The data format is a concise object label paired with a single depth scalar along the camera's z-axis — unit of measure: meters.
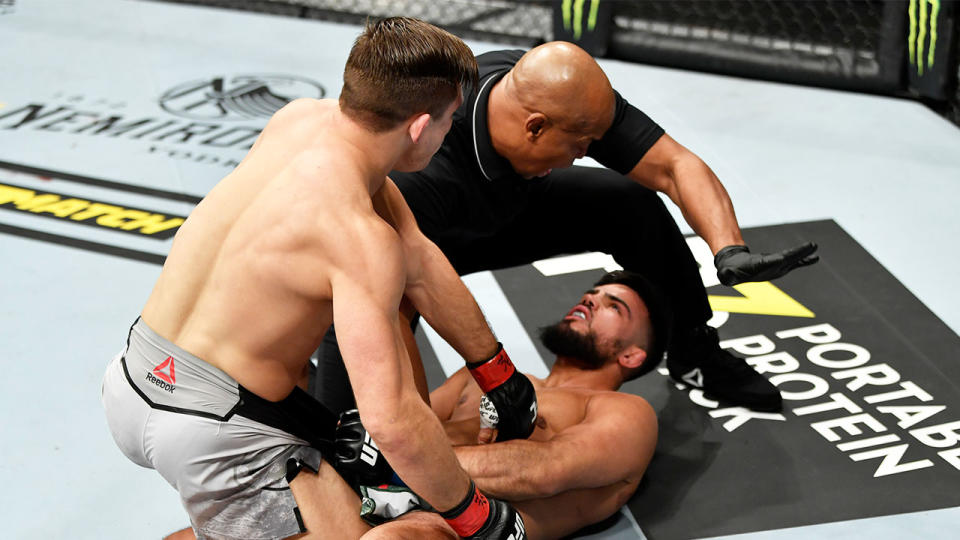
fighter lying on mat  2.48
